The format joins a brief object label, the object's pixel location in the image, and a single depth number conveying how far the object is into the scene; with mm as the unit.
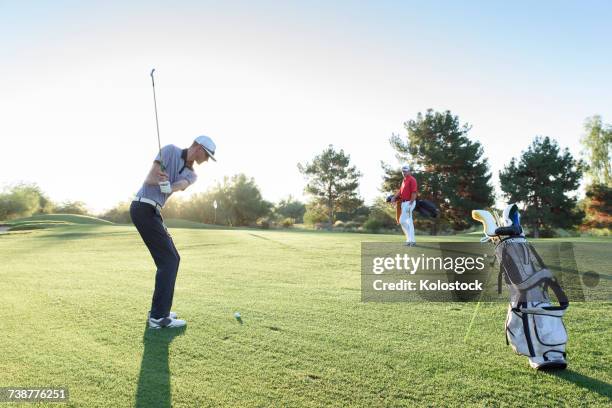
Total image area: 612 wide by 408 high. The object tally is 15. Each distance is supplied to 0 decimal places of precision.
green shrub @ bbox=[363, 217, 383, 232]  47031
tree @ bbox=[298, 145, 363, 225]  65375
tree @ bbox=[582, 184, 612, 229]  43188
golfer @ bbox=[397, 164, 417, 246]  12867
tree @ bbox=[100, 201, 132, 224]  63869
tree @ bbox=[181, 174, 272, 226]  66125
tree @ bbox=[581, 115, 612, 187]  57312
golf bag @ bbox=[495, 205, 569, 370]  3682
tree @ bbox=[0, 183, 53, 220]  58781
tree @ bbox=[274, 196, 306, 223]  94306
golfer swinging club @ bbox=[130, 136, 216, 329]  5000
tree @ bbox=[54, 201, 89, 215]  70125
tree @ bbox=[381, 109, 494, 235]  46688
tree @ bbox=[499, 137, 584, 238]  41875
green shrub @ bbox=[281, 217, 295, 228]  62075
